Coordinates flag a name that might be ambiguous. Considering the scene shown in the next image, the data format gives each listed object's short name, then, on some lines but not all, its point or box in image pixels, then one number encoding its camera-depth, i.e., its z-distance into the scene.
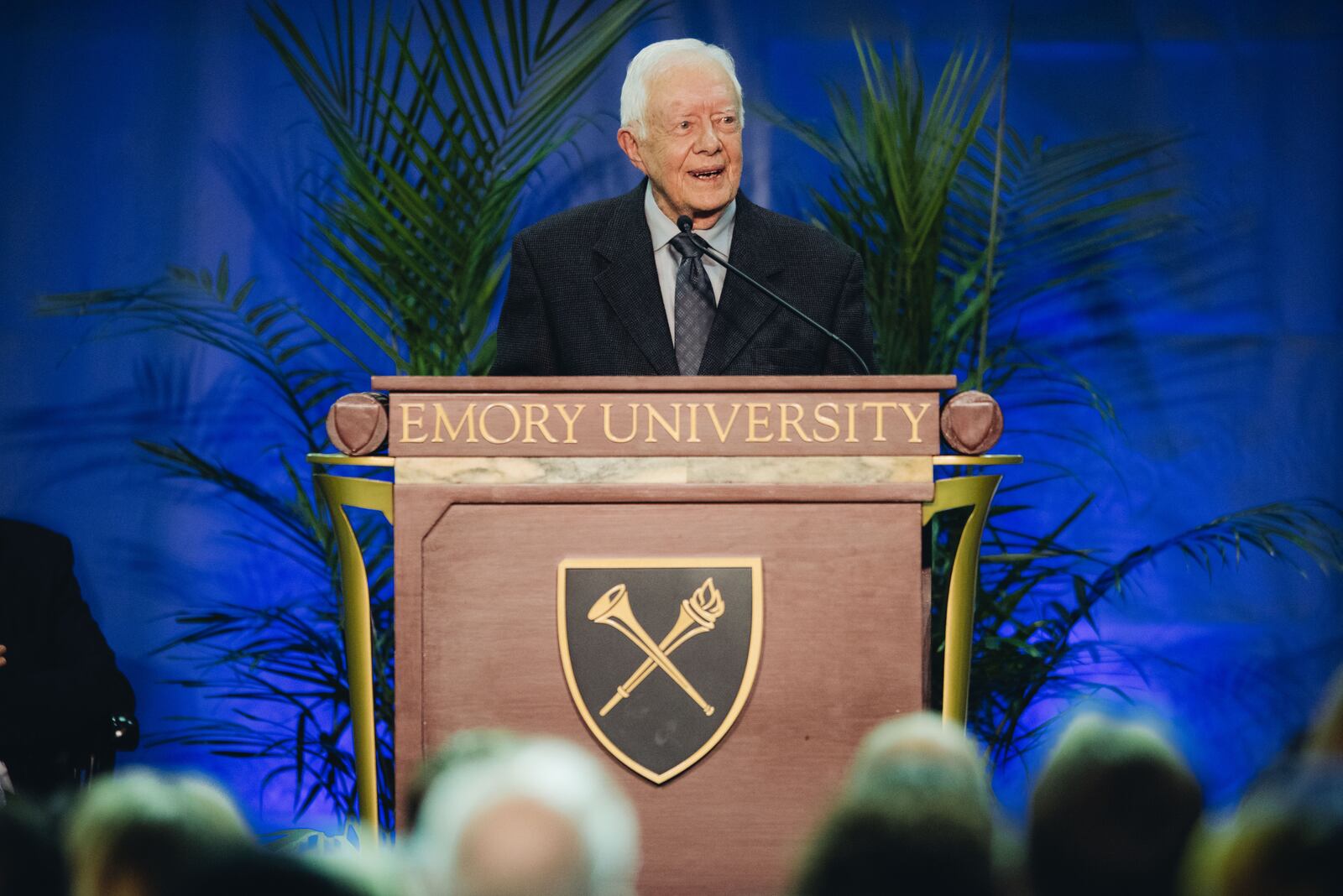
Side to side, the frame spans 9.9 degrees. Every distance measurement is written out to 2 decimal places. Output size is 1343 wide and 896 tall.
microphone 10.76
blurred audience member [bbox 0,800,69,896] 7.87
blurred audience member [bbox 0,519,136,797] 11.35
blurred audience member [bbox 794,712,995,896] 6.83
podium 10.64
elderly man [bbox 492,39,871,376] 11.11
